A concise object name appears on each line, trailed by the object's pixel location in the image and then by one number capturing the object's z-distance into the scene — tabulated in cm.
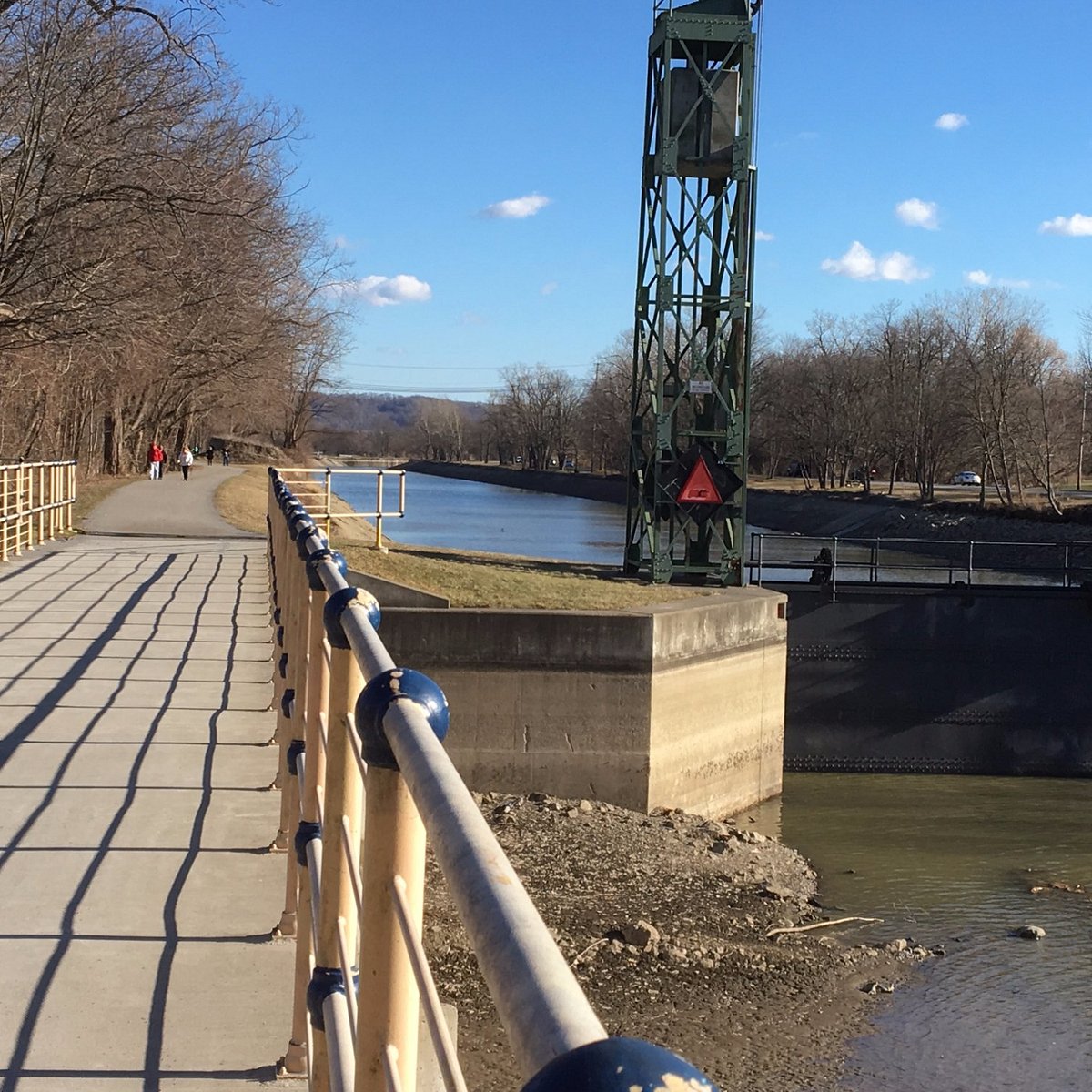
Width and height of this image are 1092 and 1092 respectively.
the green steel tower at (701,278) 2281
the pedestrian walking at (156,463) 5131
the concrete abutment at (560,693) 1859
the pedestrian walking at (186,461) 5217
